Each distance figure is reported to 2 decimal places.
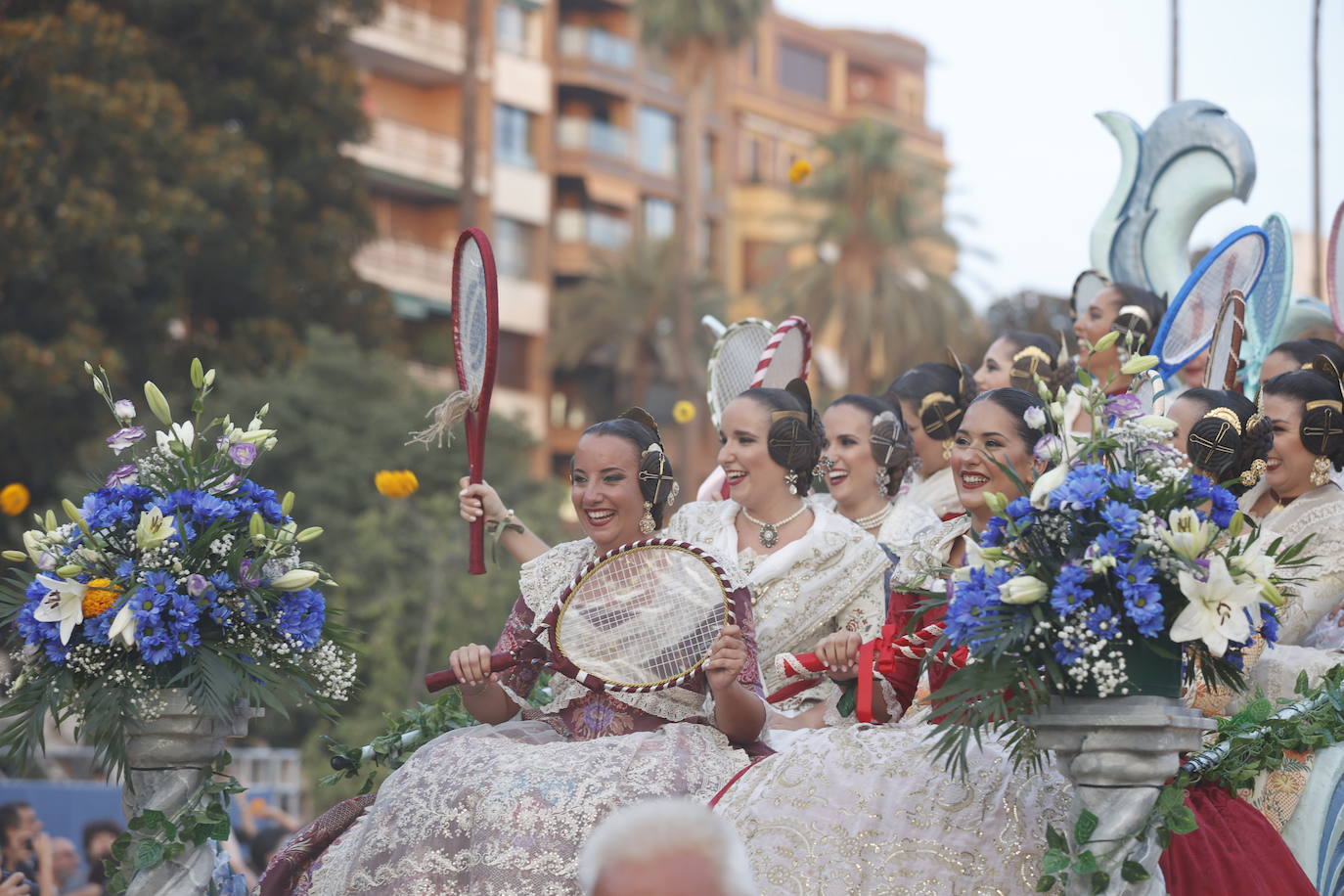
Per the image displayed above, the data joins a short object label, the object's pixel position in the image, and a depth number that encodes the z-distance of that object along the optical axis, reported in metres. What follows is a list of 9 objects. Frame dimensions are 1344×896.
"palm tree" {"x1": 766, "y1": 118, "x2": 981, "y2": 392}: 33.84
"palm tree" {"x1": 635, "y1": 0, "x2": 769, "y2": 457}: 34.50
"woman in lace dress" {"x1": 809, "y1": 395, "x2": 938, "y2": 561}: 7.76
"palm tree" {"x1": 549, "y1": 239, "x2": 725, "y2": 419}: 38.53
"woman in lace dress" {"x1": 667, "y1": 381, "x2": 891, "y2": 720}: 6.68
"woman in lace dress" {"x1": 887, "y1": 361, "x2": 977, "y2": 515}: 8.17
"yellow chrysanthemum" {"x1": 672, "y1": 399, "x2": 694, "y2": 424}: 8.61
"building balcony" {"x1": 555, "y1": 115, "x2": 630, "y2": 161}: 44.72
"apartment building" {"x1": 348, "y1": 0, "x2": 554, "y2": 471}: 38.44
